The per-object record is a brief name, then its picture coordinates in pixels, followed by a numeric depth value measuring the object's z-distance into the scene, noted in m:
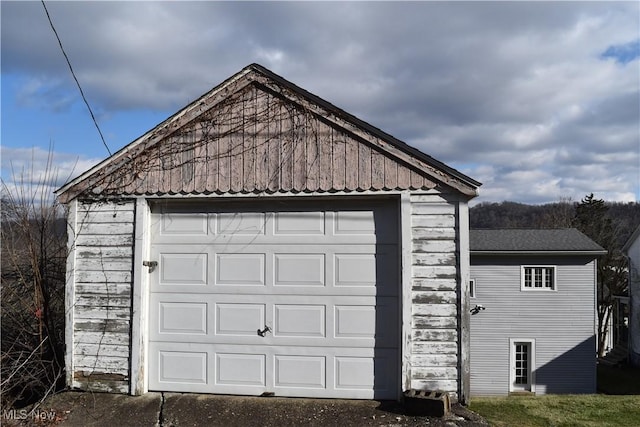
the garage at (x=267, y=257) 6.77
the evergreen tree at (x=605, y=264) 30.39
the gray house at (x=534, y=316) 20.09
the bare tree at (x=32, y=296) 7.34
